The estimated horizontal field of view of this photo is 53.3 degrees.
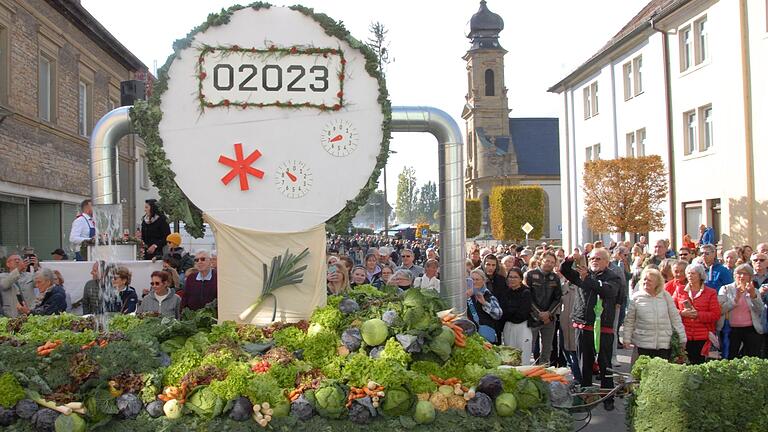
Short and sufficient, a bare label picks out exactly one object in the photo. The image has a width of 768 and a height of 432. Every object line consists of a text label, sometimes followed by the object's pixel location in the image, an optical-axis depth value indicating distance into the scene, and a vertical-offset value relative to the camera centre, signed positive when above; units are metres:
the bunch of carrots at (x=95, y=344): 5.59 -0.79
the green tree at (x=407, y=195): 95.00 +4.63
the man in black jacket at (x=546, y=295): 9.84 -0.87
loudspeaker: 8.37 +1.62
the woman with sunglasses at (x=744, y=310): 9.66 -1.10
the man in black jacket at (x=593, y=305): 8.97 -0.95
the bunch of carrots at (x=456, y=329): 5.84 -0.77
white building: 22.33 +4.16
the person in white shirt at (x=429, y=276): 9.68 -0.59
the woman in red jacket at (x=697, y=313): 9.02 -1.05
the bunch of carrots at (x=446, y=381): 5.53 -1.10
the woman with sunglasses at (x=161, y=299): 7.98 -0.66
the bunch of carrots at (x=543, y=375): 5.66 -1.10
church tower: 72.50 +11.56
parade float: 5.51 +0.11
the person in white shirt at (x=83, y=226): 9.81 +0.15
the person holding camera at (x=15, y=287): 9.22 -0.59
